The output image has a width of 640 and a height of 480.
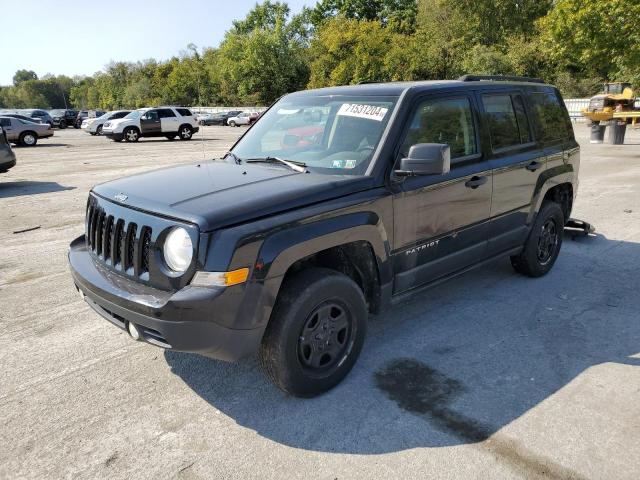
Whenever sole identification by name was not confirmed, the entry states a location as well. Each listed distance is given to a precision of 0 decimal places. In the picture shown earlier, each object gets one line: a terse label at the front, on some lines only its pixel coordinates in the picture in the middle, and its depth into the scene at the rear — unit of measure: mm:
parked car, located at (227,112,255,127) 44969
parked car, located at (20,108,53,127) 34938
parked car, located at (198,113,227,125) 49688
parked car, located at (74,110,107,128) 44125
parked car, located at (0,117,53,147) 24438
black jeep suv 2746
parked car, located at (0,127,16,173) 11750
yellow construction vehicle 25062
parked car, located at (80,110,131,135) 32044
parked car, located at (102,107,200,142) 26438
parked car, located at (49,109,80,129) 44625
